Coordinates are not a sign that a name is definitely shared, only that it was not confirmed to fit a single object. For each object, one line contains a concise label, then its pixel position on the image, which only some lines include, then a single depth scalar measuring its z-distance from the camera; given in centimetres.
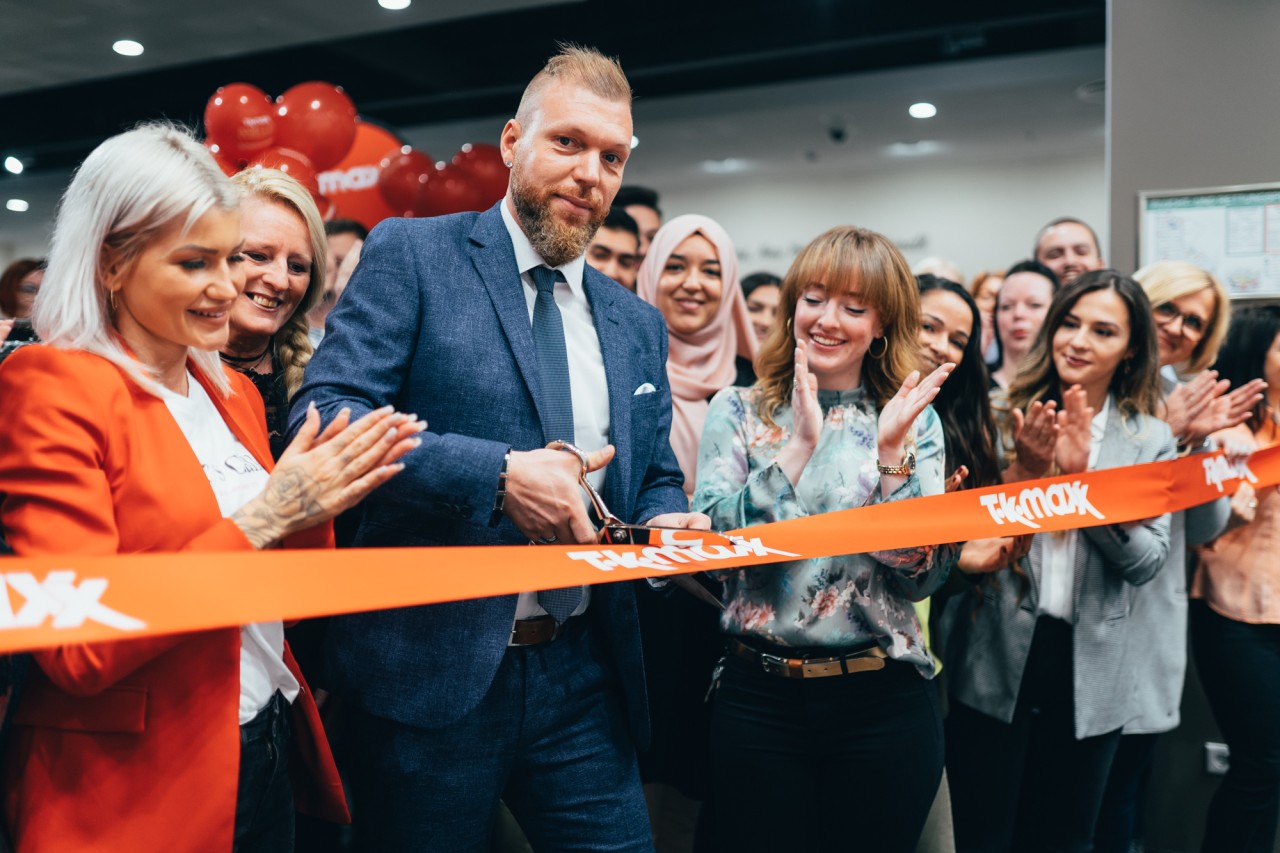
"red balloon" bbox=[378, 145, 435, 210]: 580
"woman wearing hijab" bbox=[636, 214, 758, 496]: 323
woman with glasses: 279
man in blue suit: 159
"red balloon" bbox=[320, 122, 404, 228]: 635
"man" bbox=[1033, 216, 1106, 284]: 456
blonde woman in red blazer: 122
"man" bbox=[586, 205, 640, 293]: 367
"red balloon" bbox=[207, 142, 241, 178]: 484
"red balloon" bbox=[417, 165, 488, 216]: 535
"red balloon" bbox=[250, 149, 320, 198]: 432
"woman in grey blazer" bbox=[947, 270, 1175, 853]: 259
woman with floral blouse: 199
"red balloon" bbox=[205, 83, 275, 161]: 479
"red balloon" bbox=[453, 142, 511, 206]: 532
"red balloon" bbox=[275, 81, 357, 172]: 516
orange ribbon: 109
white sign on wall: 385
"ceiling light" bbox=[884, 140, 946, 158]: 1077
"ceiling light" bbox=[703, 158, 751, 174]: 1148
